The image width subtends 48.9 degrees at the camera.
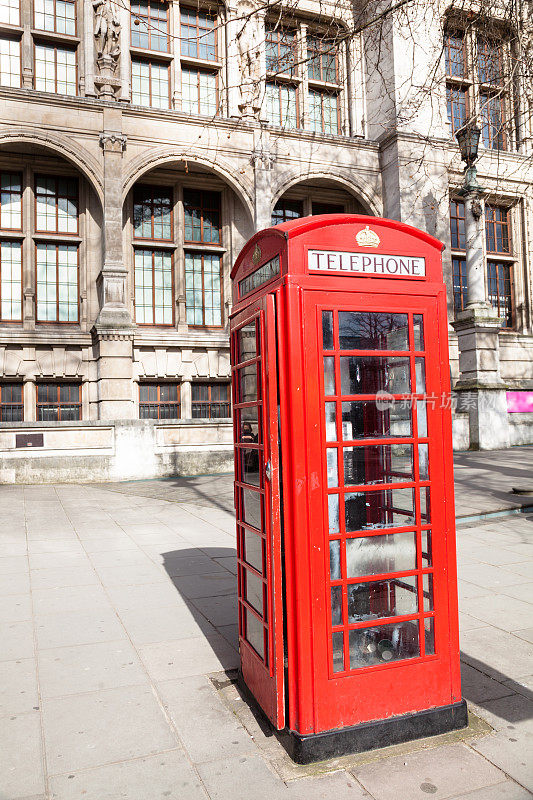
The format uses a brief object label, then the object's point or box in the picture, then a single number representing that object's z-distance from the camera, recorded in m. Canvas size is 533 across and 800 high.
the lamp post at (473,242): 19.12
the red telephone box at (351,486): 2.95
